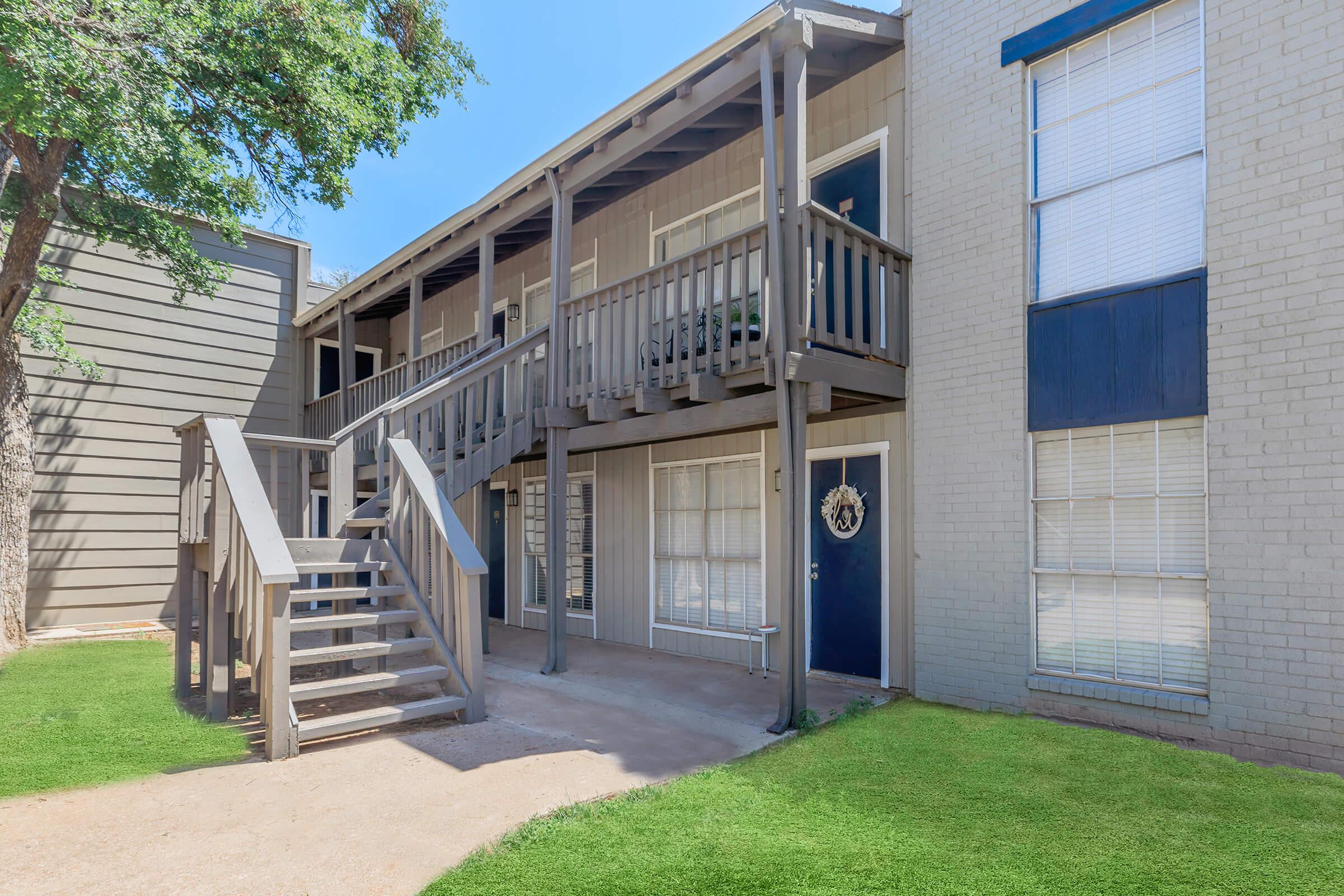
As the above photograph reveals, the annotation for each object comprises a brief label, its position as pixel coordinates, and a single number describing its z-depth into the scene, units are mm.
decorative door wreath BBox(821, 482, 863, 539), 6949
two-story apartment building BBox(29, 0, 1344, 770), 4727
